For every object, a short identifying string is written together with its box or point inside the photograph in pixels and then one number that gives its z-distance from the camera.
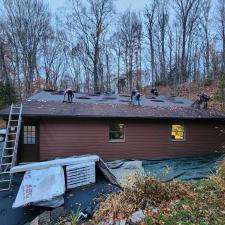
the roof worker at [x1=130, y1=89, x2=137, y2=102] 13.16
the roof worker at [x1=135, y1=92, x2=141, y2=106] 12.67
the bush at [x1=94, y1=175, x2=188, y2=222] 4.46
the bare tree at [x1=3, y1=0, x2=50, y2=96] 22.86
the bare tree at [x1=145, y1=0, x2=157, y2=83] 25.58
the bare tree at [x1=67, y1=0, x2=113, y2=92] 23.65
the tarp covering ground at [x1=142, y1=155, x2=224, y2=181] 8.37
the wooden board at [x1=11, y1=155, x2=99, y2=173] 7.17
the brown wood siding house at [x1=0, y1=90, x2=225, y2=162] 10.12
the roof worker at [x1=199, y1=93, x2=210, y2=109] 13.33
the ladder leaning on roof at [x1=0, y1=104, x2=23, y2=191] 7.93
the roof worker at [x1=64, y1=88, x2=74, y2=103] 12.04
